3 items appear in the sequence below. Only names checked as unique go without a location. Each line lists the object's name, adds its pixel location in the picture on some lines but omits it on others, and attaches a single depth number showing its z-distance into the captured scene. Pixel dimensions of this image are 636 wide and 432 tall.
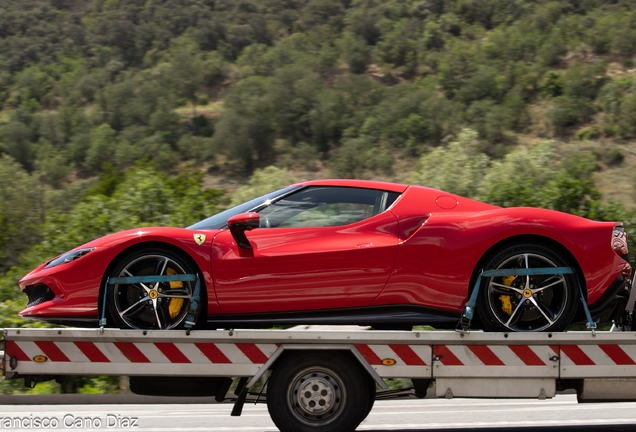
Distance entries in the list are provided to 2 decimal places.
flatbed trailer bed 10.76
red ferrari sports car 11.09
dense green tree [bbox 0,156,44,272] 51.55
